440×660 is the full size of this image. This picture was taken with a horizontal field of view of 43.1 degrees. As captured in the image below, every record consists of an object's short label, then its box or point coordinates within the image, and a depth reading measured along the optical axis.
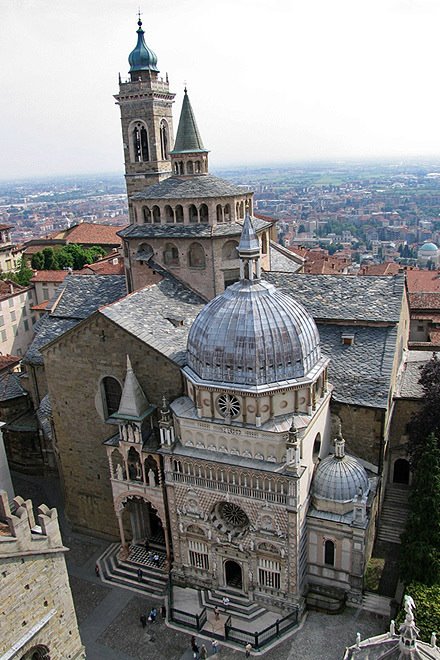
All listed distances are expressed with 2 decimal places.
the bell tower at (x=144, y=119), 59.16
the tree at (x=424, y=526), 25.92
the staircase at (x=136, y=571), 30.67
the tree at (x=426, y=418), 31.70
